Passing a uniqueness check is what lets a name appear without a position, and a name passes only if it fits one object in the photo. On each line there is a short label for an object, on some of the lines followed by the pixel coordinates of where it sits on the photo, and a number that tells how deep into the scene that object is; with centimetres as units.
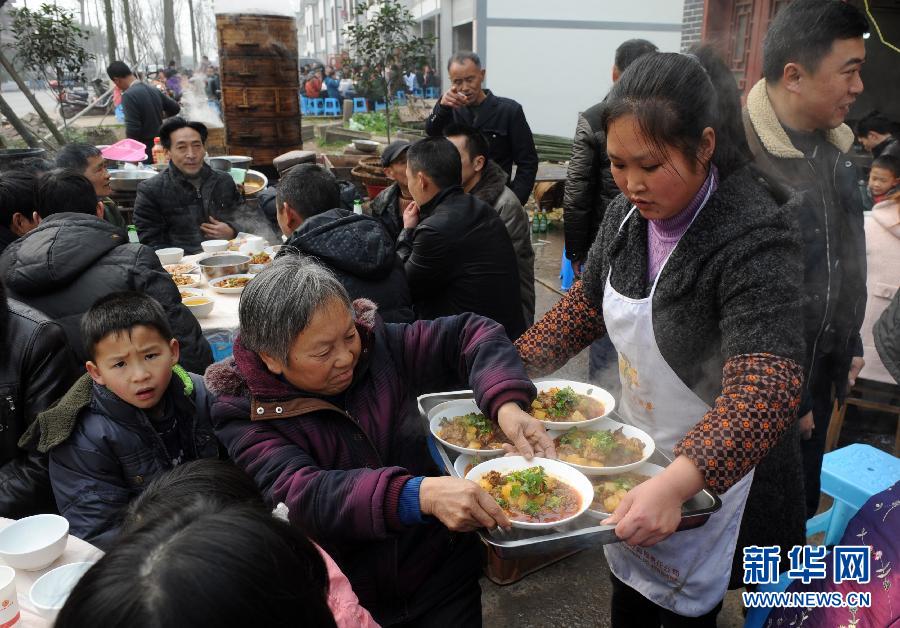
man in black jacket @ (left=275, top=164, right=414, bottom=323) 284
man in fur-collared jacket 207
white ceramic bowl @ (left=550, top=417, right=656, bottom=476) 173
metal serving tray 139
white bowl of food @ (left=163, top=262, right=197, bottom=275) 430
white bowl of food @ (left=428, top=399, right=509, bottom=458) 182
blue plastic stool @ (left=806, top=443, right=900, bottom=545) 242
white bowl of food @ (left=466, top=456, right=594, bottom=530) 154
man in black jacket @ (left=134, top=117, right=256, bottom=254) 489
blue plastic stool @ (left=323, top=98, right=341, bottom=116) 2406
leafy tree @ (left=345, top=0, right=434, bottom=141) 1166
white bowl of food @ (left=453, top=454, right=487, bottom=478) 178
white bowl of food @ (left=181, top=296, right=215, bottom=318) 352
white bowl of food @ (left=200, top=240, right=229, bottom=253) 458
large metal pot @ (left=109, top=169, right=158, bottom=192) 566
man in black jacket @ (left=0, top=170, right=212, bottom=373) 285
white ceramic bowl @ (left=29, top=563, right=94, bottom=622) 159
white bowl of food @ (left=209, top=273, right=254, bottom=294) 388
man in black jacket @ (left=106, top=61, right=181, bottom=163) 817
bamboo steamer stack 671
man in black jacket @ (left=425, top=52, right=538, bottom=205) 532
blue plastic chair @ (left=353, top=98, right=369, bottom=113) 2228
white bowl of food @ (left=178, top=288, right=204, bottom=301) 378
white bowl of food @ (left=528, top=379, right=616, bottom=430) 195
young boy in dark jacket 217
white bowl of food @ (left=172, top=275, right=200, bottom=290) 406
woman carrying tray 146
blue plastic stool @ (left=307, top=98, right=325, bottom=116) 2427
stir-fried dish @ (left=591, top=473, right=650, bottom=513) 165
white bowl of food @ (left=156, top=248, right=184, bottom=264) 445
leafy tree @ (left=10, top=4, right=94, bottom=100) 1044
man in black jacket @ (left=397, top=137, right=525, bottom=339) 333
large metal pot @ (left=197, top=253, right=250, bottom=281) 414
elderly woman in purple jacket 152
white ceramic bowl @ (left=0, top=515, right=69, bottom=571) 171
